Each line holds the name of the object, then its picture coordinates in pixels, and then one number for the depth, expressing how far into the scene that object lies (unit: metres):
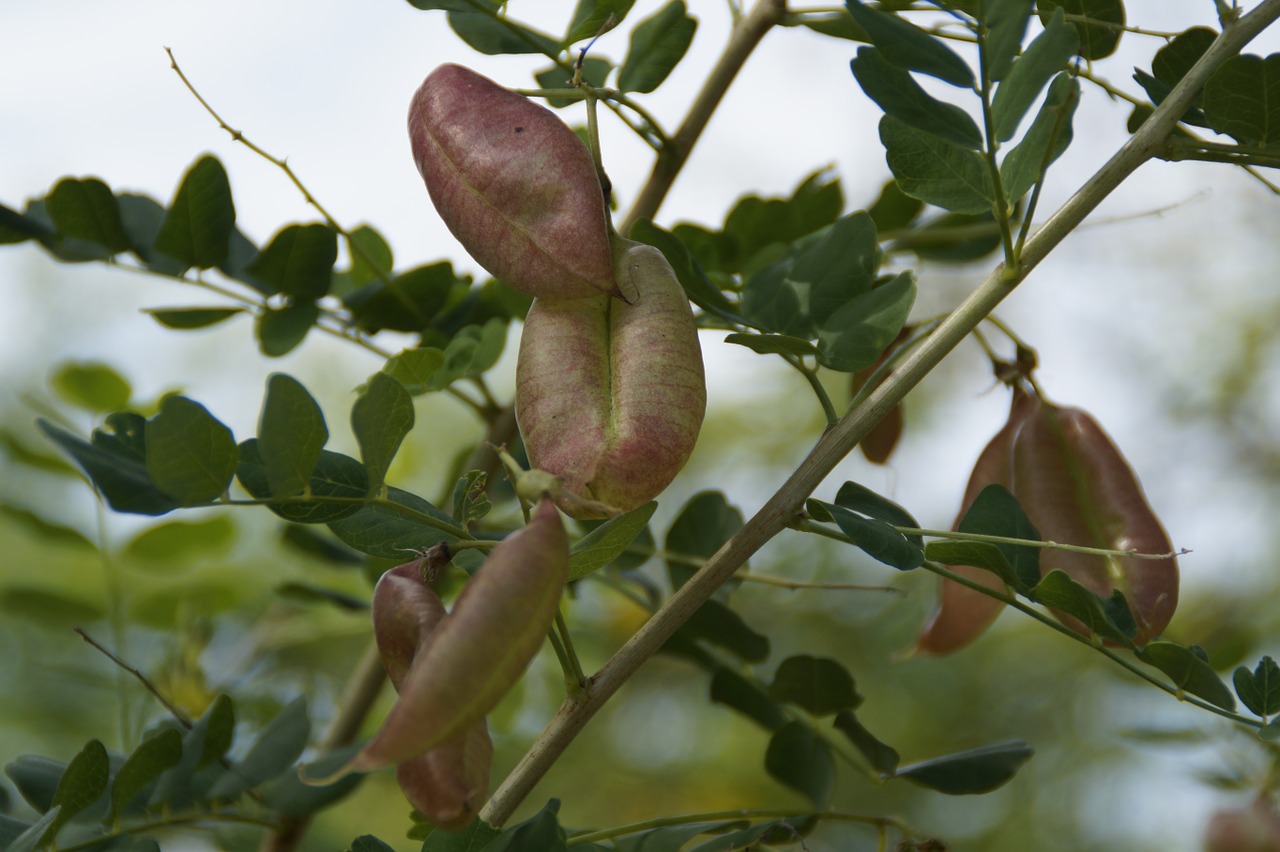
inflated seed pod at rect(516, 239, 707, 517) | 0.72
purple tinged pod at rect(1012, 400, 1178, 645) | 0.78
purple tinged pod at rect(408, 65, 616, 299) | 0.73
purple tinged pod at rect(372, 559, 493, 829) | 0.70
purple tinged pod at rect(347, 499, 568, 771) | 0.68
